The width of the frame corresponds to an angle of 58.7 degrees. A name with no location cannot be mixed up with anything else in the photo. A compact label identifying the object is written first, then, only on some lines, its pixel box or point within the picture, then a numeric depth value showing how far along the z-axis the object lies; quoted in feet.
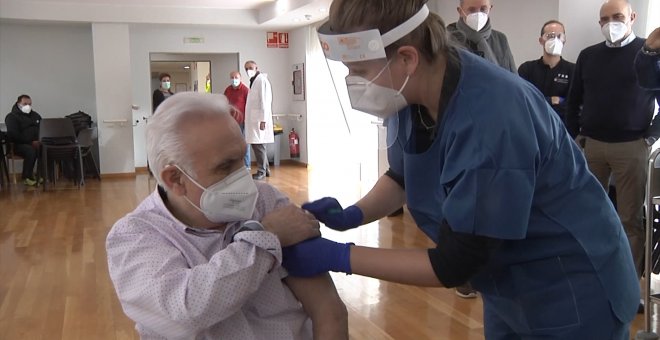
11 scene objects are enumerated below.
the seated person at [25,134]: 25.66
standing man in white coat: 25.29
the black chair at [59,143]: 24.86
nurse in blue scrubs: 3.04
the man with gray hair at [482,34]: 9.50
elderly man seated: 3.56
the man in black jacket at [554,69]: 12.98
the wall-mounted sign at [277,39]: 32.04
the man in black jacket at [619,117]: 10.75
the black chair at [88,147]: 26.50
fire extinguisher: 32.01
